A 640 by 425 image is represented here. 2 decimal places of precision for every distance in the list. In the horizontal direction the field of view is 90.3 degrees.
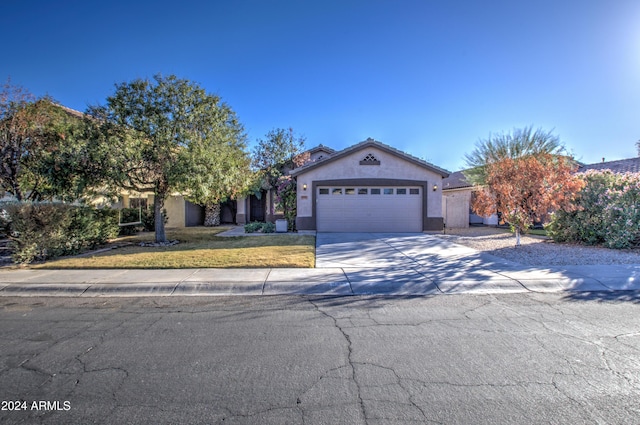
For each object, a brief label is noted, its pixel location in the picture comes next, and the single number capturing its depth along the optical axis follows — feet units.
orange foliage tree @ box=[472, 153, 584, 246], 33.32
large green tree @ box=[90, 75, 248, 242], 33.55
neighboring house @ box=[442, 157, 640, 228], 67.26
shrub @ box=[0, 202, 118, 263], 27.96
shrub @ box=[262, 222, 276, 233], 54.34
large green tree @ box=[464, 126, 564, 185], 62.54
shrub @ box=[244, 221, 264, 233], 54.65
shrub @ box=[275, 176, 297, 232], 56.34
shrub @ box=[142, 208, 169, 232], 57.93
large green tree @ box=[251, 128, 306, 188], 67.56
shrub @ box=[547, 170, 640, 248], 33.96
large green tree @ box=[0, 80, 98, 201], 31.65
